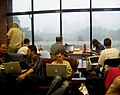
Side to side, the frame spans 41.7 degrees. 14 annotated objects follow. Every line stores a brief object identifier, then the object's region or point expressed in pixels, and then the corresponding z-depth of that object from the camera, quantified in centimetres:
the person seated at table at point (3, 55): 349
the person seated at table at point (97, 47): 435
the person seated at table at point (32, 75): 303
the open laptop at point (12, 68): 313
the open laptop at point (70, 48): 507
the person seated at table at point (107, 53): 324
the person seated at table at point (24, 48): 431
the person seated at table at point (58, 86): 279
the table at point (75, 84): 288
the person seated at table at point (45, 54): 420
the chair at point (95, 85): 285
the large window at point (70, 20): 565
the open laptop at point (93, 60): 379
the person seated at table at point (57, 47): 408
